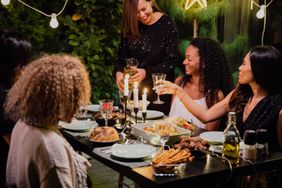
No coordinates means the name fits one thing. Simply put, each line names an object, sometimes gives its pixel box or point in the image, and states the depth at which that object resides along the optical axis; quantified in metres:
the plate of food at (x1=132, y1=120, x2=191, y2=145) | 2.37
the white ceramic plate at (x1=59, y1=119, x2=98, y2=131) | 2.66
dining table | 1.80
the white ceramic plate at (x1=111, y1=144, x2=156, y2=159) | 2.07
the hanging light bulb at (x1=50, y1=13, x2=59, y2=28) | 3.97
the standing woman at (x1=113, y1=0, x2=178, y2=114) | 3.75
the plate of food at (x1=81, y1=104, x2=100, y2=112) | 3.33
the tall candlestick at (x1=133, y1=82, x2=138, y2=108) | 2.61
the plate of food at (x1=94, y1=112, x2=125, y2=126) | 2.91
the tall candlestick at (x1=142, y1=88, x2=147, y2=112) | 2.58
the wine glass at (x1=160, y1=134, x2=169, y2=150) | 2.30
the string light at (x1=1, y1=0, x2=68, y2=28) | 3.97
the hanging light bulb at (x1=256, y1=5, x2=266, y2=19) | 3.69
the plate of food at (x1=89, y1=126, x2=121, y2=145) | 2.35
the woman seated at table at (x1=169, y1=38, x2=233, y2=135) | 3.33
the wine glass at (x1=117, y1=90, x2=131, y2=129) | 2.81
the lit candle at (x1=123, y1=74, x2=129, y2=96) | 2.59
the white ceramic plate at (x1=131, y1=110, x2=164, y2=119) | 3.06
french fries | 1.83
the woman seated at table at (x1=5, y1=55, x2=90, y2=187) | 1.57
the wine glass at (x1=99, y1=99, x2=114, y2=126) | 2.73
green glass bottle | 2.04
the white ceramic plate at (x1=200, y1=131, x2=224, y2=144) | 2.37
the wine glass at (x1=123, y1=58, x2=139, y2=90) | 3.36
